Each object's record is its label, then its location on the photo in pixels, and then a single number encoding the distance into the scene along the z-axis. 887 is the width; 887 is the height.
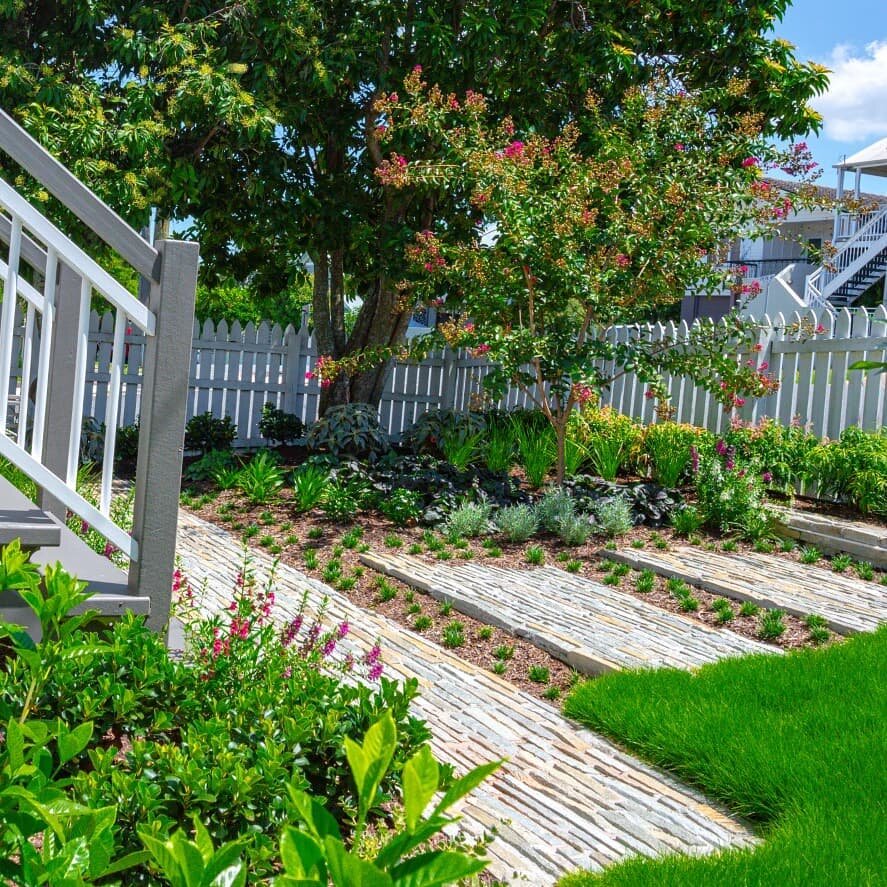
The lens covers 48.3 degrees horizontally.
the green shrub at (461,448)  9.99
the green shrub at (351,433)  10.32
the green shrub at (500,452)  9.95
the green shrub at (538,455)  9.46
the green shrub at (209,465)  10.00
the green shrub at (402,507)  7.96
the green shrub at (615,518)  7.60
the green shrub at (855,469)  7.78
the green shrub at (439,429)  10.94
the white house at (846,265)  26.58
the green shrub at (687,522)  7.75
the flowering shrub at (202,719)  2.47
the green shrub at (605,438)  9.40
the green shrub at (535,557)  6.91
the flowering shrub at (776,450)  8.42
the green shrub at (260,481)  8.80
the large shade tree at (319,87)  9.80
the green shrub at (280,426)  12.46
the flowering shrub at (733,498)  7.71
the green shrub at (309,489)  8.34
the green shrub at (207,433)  11.87
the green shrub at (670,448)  9.04
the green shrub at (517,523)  7.45
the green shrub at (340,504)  8.08
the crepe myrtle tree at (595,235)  8.23
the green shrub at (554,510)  7.63
